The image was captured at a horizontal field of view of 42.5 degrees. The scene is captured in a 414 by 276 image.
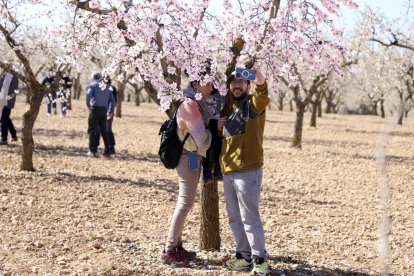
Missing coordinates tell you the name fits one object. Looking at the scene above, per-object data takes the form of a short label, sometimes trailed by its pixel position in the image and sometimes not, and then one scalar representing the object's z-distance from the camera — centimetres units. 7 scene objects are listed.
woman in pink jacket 475
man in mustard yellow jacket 463
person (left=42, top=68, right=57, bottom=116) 1899
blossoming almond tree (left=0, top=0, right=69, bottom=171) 931
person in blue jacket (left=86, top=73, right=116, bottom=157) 1186
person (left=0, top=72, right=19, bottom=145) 1234
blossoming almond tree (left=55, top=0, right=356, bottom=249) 487
